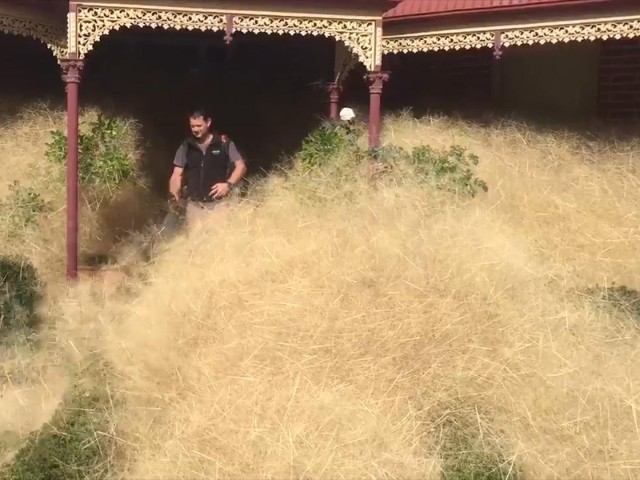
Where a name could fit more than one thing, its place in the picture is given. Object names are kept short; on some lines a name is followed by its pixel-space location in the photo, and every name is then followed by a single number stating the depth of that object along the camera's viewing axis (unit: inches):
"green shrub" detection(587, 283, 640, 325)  226.8
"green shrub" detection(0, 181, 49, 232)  314.5
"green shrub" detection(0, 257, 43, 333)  244.8
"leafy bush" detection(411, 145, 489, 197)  313.9
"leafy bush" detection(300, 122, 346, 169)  347.0
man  293.7
